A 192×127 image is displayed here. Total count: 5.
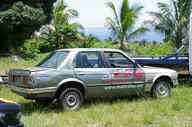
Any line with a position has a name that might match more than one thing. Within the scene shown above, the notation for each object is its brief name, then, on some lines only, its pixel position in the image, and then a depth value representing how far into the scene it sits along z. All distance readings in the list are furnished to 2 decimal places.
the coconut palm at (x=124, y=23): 33.06
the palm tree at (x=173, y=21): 31.28
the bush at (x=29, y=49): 27.88
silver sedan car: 11.39
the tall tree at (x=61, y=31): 33.12
